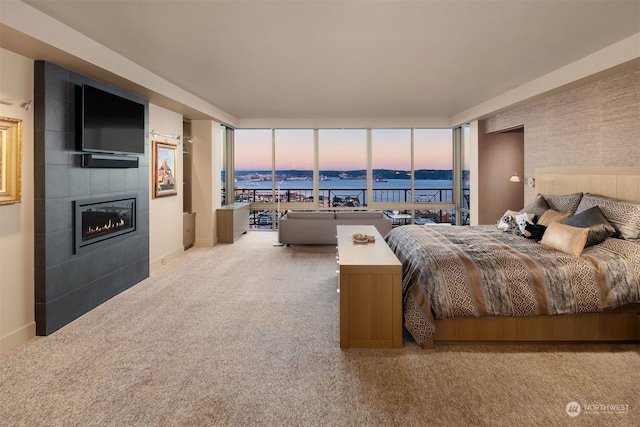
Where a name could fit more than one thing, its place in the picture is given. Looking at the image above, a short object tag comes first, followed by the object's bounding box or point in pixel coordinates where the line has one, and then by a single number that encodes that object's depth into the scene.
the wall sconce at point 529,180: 5.66
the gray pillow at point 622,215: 3.32
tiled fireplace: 3.21
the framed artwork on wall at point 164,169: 5.43
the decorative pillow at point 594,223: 3.33
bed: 2.85
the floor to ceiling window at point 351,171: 9.03
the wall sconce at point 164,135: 5.34
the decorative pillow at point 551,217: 4.05
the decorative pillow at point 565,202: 4.27
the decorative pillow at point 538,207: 4.55
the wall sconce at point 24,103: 2.85
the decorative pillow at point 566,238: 3.13
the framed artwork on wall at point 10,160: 2.90
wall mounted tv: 3.63
